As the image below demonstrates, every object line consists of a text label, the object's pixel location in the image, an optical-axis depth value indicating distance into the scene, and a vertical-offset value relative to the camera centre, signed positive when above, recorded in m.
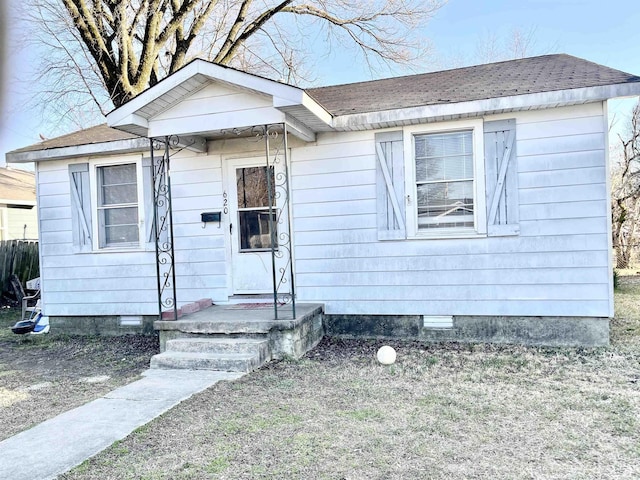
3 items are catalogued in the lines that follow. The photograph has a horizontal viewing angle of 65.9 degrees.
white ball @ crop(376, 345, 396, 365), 5.02 -1.28
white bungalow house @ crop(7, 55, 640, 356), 5.32 +0.37
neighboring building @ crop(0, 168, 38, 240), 15.47 +1.09
